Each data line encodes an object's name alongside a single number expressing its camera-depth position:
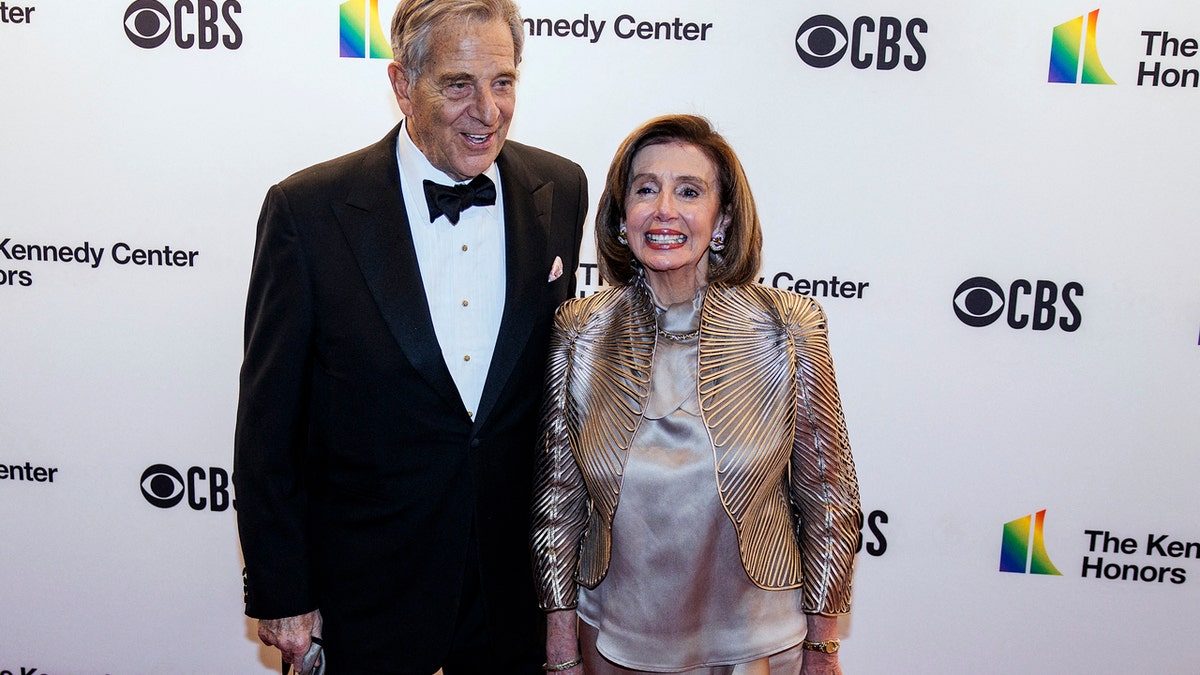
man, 1.89
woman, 1.81
